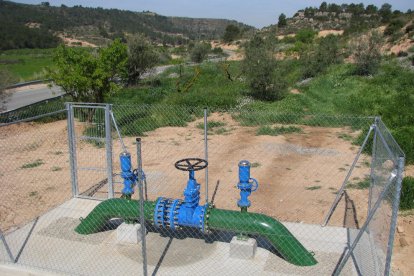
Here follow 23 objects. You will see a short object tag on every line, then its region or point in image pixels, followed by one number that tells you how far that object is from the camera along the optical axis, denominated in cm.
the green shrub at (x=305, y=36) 5235
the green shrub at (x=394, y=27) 3884
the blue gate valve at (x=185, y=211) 560
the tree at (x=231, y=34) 8394
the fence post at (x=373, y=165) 576
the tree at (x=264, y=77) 1941
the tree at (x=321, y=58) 2683
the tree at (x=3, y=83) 1614
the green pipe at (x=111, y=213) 587
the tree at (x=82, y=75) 1448
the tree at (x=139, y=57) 2558
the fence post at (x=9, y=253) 542
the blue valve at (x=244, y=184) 549
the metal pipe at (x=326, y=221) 641
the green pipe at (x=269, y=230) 539
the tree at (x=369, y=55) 2420
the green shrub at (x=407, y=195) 740
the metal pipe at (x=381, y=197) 367
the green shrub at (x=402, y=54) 2989
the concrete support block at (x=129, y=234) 608
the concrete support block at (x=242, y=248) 556
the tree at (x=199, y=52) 4112
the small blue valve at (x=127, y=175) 624
